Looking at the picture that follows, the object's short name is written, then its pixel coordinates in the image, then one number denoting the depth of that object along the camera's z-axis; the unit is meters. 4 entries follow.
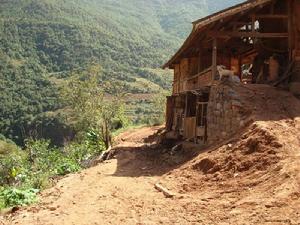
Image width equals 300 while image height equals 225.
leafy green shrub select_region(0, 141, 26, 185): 13.45
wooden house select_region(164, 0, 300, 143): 12.13
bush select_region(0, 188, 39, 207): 8.82
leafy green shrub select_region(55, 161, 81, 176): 13.89
